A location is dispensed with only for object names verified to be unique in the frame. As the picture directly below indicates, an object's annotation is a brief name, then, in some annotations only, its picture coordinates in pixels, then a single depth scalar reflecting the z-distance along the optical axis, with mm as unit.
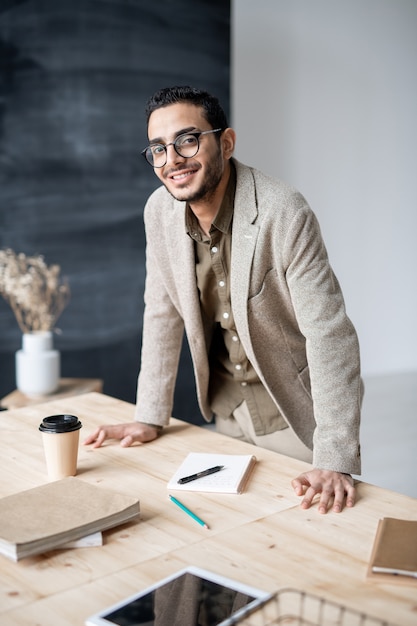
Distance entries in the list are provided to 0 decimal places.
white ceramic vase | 3539
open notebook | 1459
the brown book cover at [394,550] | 1095
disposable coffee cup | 1503
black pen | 1487
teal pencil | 1292
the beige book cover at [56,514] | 1162
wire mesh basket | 966
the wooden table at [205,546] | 1042
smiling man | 1697
